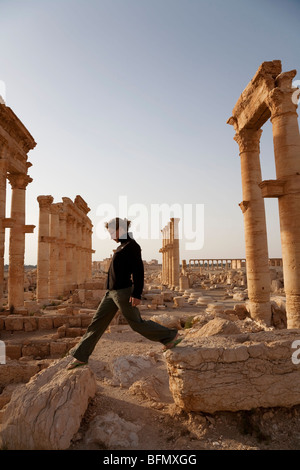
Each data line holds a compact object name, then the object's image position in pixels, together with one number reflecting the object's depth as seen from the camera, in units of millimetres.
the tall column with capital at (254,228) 9227
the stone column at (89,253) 36062
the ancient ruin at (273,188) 7176
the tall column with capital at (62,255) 21750
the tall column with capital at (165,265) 37188
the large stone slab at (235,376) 2963
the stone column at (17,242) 13672
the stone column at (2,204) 11922
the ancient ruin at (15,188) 12094
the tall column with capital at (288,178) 7078
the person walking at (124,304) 3186
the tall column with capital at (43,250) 17656
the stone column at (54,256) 20623
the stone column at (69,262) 23875
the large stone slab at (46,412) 2490
